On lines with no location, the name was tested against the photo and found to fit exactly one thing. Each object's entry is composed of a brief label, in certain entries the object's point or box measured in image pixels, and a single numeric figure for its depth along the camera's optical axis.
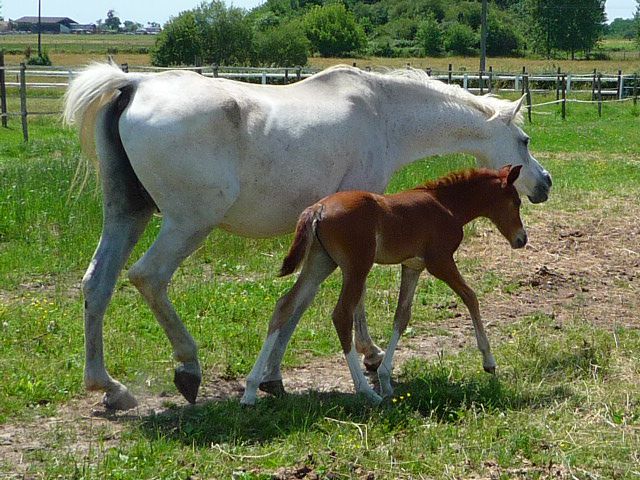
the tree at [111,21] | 185.25
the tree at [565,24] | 76.19
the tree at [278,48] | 52.38
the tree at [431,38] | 73.44
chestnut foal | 5.34
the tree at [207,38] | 48.94
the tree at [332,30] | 65.81
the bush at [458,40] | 74.12
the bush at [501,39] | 75.88
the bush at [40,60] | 54.00
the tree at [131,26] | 169.96
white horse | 5.39
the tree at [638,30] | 79.86
